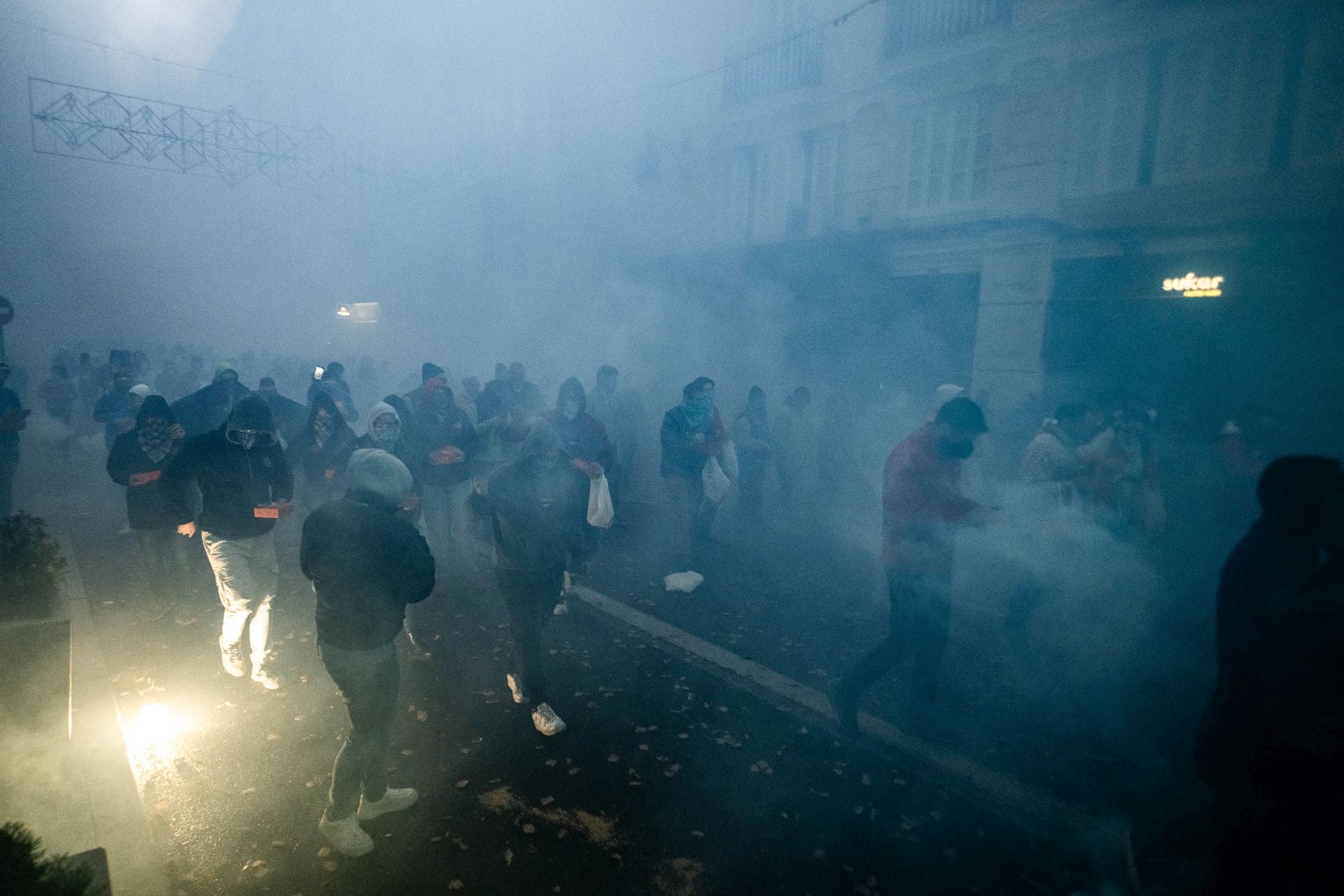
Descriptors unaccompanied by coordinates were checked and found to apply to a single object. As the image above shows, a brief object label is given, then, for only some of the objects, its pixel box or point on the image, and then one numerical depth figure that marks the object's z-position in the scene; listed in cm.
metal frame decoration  1093
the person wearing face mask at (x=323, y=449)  569
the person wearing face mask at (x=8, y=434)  675
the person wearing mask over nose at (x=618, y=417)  812
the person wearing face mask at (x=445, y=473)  564
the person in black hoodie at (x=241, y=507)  389
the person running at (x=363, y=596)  266
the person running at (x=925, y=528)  345
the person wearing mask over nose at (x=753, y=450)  812
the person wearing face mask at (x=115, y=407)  820
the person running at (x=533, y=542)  367
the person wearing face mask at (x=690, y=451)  616
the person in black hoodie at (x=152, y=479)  496
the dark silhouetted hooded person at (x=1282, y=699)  202
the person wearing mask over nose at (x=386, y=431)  494
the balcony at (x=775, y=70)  1184
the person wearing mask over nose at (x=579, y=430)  576
